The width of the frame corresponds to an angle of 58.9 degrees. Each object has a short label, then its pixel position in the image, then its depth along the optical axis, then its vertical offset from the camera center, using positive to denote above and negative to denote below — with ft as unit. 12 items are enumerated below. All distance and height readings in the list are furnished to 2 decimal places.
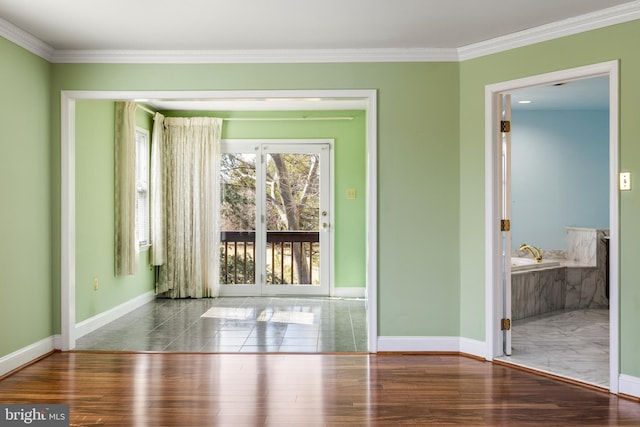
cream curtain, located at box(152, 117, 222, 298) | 24.04 +0.07
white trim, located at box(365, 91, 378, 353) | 15.30 -0.54
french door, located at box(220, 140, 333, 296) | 24.67 -0.28
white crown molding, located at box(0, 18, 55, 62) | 12.99 +4.13
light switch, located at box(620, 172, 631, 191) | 12.00 +0.61
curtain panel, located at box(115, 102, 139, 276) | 19.51 +0.67
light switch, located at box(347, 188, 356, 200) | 24.57 +0.69
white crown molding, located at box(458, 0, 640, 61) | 11.98 +4.18
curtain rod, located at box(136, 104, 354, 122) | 24.32 +3.89
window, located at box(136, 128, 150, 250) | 22.33 +0.91
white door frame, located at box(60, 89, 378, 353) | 15.33 +1.09
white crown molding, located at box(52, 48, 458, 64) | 15.25 +4.14
